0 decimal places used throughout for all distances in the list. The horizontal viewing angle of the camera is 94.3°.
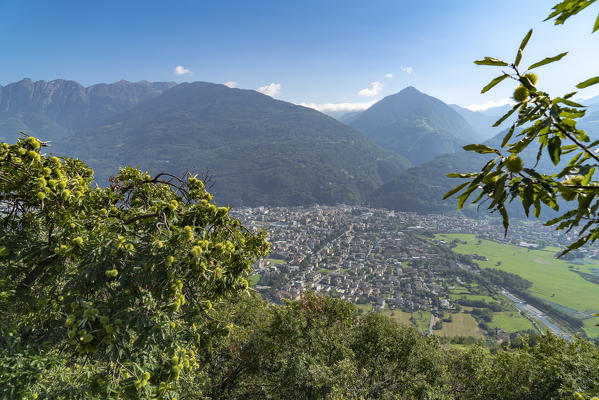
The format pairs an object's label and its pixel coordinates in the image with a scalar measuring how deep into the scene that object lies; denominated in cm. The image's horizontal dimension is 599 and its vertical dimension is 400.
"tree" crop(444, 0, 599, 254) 213
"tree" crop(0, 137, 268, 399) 343
